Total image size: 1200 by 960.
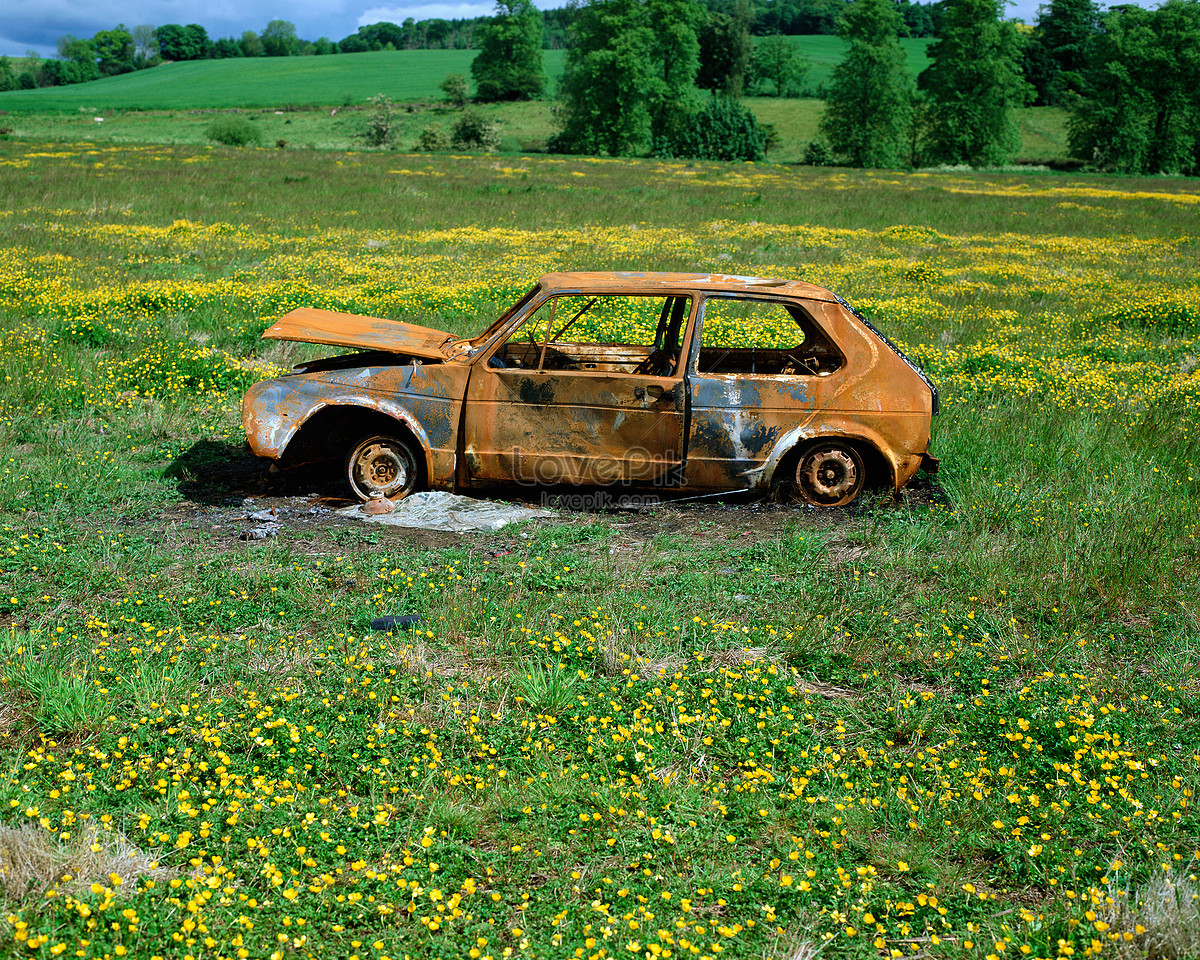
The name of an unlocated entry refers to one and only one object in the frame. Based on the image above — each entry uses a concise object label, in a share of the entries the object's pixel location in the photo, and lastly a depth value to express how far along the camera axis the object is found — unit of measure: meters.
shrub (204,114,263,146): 54.00
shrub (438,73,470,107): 80.19
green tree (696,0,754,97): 91.94
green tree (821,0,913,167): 66.81
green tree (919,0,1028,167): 66.19
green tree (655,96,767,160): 65.62
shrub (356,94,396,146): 61.38
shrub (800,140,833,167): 64.88
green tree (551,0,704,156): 69.12
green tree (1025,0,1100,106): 89.19
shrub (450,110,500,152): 61.34
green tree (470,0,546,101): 89.38
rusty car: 6.22
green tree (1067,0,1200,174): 63.50
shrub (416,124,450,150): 58.69
